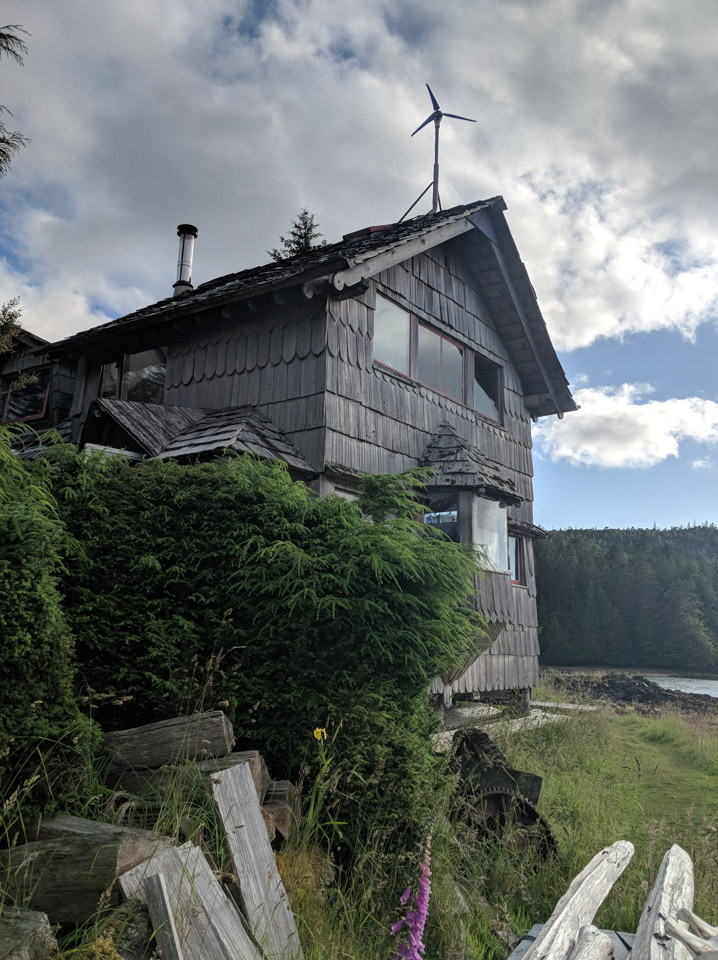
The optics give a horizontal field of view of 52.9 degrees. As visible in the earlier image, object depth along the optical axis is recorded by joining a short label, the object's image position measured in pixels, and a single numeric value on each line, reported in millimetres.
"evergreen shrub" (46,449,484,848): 4414
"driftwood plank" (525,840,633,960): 3574
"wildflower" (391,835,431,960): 3639
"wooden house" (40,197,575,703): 9734
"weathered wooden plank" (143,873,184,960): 2699
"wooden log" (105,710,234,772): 3891
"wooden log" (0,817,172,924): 2855
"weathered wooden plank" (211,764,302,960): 3207
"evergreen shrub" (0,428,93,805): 3312
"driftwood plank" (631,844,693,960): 3416
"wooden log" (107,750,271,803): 3725
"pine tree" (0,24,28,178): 14184
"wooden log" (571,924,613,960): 3525
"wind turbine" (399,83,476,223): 14594
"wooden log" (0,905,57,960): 2479
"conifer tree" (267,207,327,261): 28562
